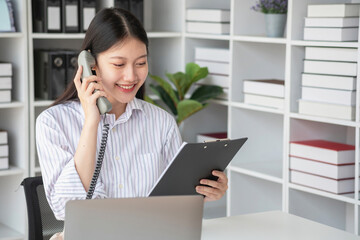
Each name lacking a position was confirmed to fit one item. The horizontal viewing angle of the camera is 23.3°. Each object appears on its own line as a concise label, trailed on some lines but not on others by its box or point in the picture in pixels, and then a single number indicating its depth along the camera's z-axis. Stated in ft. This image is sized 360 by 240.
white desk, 8.55
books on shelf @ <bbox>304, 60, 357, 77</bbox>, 12.76
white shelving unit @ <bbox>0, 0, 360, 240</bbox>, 14.22
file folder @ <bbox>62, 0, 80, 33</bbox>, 15.47
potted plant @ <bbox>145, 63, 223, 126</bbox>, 15.92
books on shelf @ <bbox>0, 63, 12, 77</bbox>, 14.66
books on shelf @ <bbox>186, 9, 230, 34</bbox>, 16.08
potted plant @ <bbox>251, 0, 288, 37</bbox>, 14.73
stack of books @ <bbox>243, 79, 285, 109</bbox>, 14.49
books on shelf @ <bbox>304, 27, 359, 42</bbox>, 12.84
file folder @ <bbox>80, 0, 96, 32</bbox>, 15.72
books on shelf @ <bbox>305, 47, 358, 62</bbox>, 12.72
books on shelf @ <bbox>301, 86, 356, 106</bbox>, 12.85
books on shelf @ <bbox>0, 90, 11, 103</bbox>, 14.73
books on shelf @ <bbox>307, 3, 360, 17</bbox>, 12.81
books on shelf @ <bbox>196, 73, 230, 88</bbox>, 16.00
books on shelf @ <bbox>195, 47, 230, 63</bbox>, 16.15
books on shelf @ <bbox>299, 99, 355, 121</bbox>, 12.85
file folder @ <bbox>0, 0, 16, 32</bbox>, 14.50
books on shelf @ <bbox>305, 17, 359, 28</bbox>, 12.81
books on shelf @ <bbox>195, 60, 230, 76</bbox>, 16.08
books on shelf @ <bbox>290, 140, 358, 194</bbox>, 13.25
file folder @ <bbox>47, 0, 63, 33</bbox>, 15.19
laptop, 5.86
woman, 8.24
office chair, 9.44
